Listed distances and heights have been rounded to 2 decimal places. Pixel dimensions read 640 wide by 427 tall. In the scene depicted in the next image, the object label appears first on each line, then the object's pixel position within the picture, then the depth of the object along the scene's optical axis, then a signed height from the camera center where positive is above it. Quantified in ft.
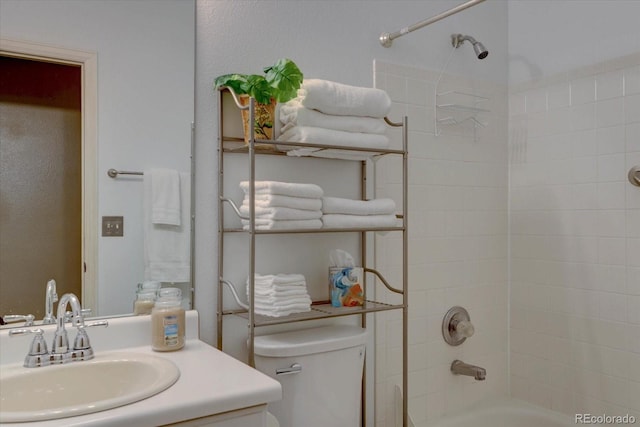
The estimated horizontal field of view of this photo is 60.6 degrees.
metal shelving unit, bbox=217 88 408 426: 5.25 -0.27
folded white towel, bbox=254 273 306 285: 5.48 -0.65
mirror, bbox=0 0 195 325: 5.04 +1.01
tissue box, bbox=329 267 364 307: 6.07 -0.81
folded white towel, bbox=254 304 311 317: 5.44 -0.96
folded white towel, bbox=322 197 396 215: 5.78 +0.09
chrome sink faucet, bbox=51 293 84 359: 4.69 -0.94
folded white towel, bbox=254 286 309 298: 5.45 -0.79
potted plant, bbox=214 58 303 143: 5.29 +1.24
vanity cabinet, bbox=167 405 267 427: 3.97 -1.53
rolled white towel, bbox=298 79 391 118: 5.54 +1.21
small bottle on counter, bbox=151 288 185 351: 5.08 -1.05
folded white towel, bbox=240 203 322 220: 5.31 +0.01
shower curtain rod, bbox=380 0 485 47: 6.22 +2.28
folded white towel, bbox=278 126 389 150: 5.55 +0.81
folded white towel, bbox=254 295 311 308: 5.43 -0.88
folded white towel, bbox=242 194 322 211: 5.32 +0.12
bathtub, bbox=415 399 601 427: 7.50 -2.83
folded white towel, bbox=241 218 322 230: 5.34 -0.10
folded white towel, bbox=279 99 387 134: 5.59 +0.99
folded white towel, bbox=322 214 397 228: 5.76 -0.07
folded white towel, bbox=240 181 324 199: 5.32 +0.25
